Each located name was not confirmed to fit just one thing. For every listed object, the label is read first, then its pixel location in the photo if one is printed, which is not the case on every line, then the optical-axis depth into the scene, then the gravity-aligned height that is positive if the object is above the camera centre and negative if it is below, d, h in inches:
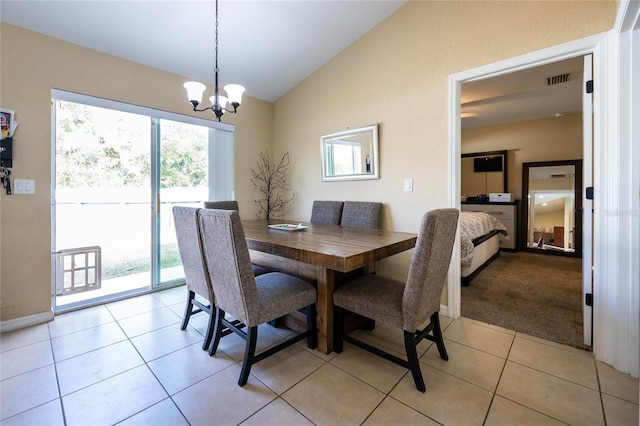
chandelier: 79.5 +34.9
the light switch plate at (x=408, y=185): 105.8 +10.4
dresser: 199.8 -4.3
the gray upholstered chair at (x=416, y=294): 56.2 -19.5
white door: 72.6 +2.1
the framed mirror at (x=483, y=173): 213.5 +31.5
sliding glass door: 102.6 +8.7
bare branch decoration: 159.9 +15.9
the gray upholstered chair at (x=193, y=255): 71.3 -11.7
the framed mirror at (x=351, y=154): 117.1 +26.3
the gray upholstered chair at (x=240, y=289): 58.4 -18.8
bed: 119.3 -14.8
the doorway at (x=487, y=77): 73.0 +42.1
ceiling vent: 126.5 +62.0
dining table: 60.6 -9.1
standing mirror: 184.1 +3.6
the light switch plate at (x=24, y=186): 88.8 +8.3
